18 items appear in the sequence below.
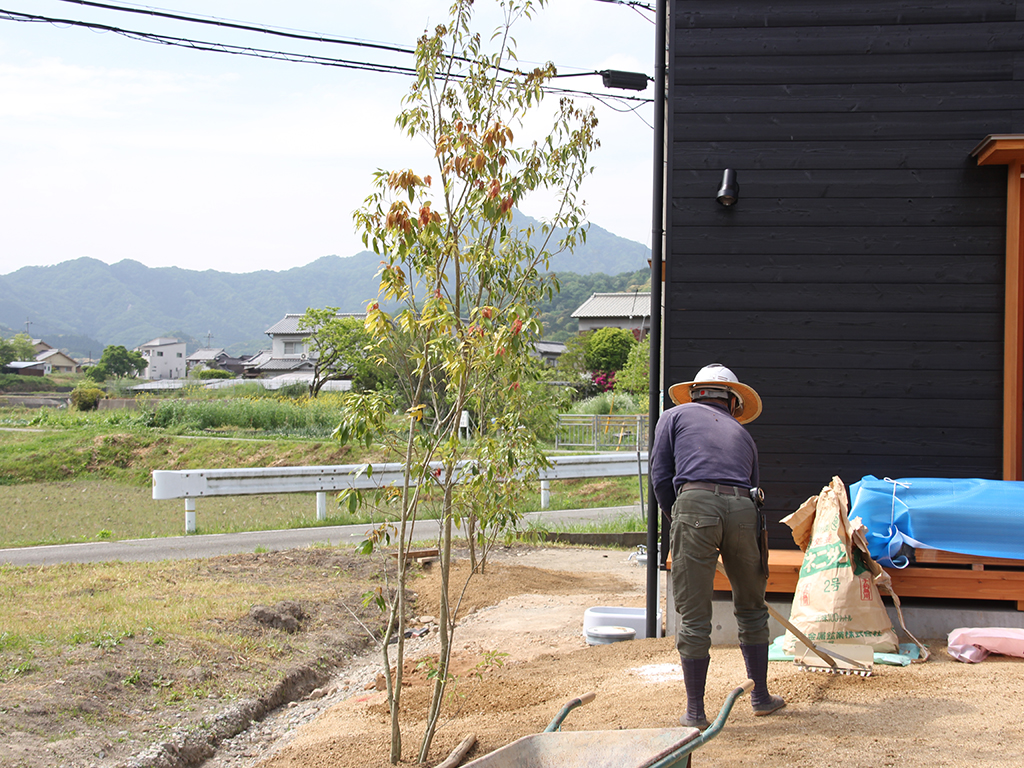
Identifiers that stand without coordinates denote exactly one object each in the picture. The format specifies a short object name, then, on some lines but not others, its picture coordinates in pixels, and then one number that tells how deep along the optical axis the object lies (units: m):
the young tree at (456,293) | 3.46
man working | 3.79
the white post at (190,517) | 11.73
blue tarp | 4.89
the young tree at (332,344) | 41.09
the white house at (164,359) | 121.94
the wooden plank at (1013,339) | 5.56
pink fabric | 4.52
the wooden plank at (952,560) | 4.96
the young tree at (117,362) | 83.20
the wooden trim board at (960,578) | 4.98
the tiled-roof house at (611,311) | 70.69
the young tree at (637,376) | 33.50
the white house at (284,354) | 82.68
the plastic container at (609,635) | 5.87
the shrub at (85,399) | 36.59
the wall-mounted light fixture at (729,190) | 5.72
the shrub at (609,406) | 30.14
